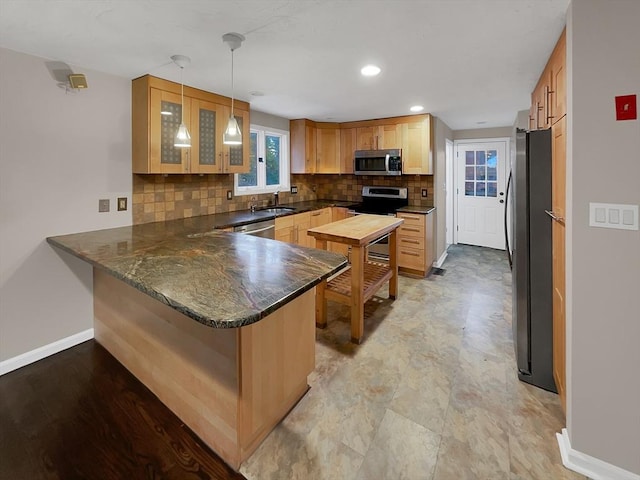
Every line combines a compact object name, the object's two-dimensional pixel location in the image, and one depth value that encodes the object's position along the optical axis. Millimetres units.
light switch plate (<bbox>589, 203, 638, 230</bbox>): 1295
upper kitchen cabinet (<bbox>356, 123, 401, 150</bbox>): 4527
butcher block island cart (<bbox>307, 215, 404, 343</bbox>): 2607
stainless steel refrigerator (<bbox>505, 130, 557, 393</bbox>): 1947
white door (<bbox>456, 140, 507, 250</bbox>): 5508
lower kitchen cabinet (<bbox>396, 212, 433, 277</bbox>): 4242
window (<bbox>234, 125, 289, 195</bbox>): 4241
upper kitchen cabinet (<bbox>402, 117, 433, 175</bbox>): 4273
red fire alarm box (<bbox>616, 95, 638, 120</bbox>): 1276
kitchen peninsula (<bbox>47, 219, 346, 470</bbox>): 1265
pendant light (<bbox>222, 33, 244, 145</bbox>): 2006
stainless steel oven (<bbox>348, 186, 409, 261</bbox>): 4355
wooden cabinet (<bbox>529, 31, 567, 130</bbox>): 1800
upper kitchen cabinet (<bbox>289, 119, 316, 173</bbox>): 4758
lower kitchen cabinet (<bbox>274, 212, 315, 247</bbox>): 3882
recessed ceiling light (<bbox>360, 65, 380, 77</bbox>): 2467
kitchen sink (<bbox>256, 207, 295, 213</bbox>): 4194
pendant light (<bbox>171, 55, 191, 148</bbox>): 2197
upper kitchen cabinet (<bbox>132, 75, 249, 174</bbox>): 2693
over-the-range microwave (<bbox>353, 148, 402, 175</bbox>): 4488
